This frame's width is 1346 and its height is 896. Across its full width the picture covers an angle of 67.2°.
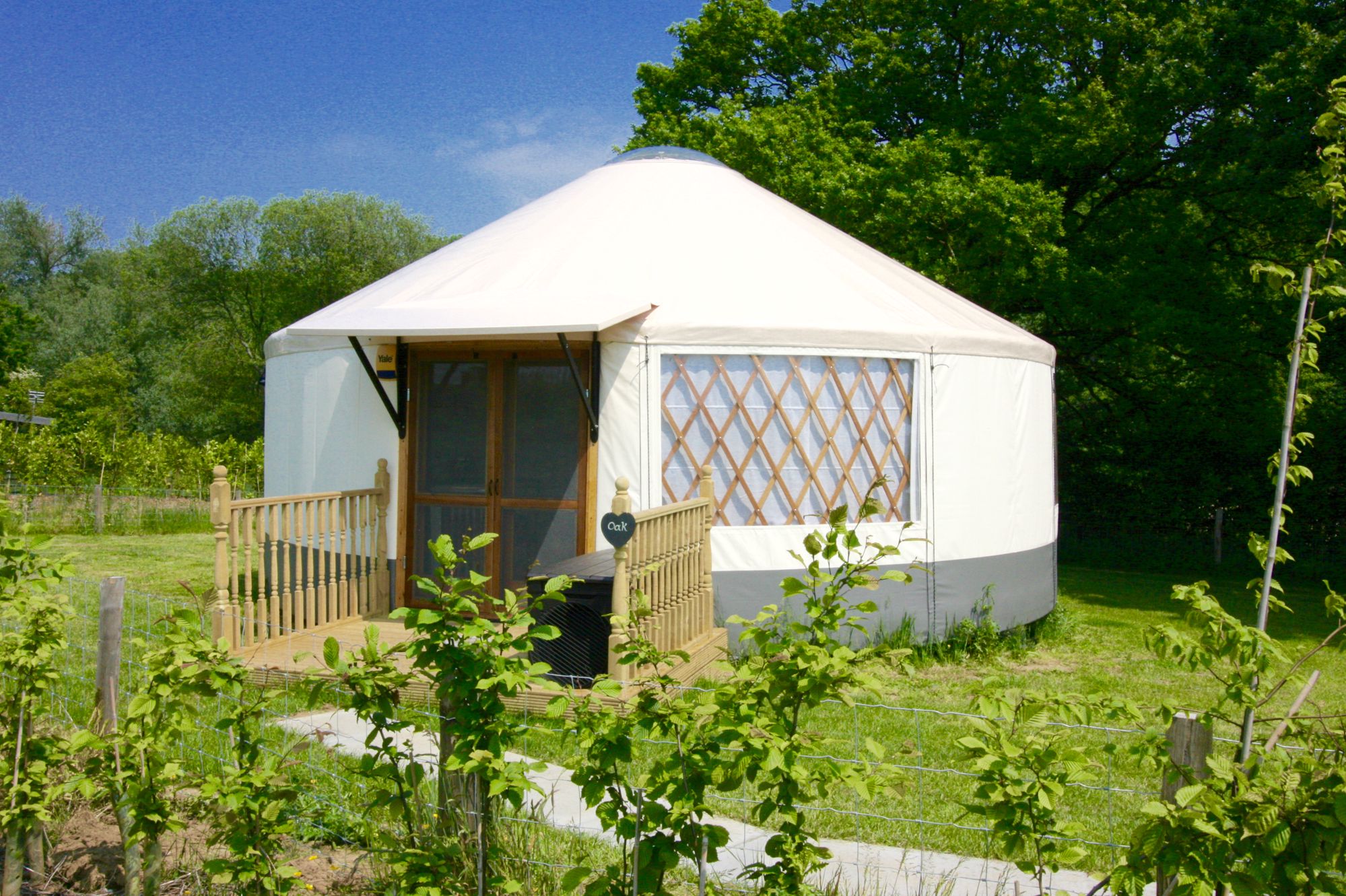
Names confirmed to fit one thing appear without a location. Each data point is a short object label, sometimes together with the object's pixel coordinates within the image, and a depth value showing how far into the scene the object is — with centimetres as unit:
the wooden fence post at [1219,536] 1188
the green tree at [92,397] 2156
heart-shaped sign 394
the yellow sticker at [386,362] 597
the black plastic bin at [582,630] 452
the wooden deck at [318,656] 457
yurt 555
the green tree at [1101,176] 1023
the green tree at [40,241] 3319
